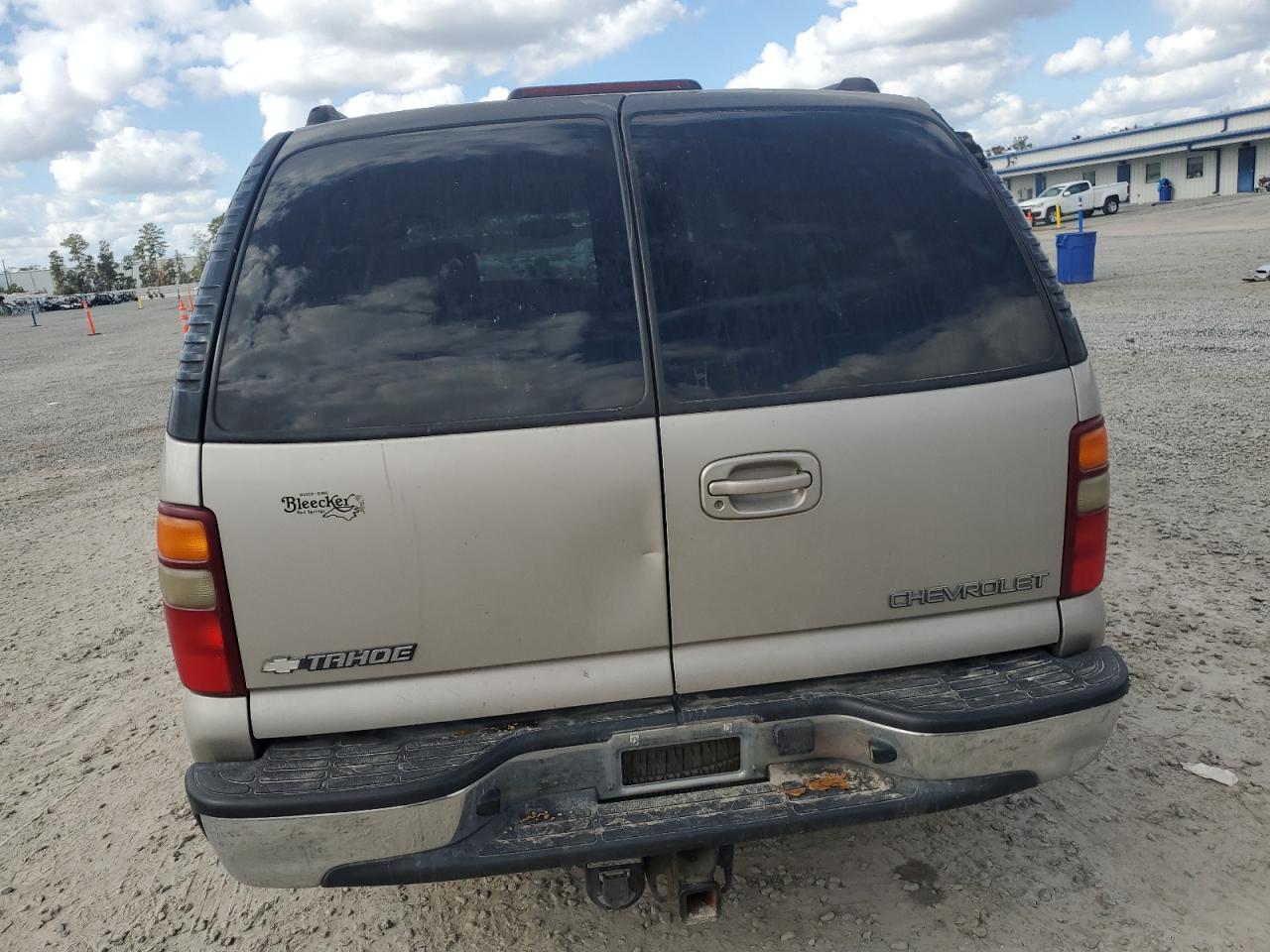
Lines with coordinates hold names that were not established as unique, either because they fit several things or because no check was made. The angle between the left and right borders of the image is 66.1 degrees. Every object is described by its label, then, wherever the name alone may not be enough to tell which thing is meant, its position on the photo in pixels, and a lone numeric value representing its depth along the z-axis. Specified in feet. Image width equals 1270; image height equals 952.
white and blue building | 183.32
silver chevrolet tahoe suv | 7.13
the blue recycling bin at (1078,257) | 61.26
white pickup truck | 143.23
